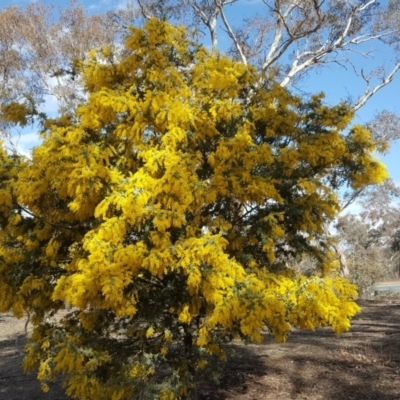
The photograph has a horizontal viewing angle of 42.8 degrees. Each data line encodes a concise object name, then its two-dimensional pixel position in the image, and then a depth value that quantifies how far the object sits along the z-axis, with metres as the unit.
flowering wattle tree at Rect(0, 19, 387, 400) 4.55
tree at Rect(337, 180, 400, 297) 27.59
